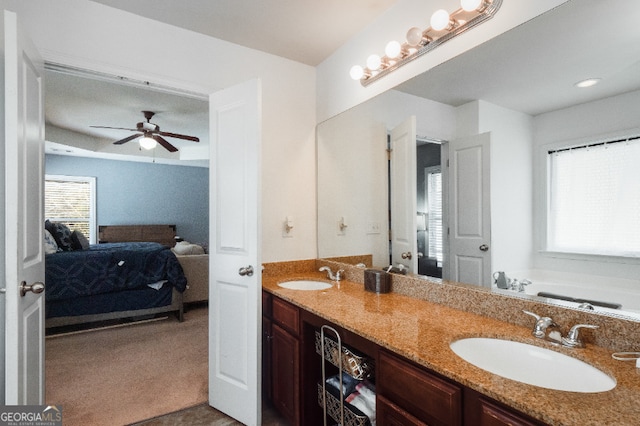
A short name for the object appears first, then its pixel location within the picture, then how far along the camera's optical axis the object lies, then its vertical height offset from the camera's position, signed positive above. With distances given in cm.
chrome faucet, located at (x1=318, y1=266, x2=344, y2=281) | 233 -44
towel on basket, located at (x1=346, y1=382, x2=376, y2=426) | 135 -79
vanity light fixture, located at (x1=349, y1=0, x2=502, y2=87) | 143 +89
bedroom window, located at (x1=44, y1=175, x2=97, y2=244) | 609 +24
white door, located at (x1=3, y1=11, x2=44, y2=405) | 120 -1
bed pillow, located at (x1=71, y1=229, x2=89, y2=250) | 432 -36
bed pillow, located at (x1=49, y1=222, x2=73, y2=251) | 413 -27
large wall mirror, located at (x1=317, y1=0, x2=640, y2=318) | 112 +32
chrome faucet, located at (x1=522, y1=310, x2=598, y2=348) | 108 -41
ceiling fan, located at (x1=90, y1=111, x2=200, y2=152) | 421 +106
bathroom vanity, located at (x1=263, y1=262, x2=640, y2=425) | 78 -46
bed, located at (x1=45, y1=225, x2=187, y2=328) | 340 -76
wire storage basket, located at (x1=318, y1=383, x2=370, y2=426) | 135 -86
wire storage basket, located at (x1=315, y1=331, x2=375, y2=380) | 138 -64
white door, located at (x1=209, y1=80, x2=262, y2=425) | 190 -25
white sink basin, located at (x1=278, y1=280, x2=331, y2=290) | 225 -49
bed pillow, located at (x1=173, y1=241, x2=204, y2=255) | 457 -50
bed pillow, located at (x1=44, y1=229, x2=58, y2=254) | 379 -35
